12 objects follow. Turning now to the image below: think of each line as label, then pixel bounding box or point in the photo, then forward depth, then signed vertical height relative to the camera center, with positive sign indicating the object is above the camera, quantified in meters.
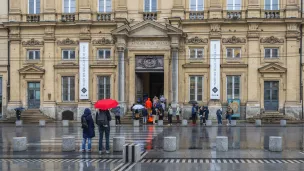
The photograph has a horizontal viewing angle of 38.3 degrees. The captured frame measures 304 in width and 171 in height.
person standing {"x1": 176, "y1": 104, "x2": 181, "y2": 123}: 34.75 -2.13
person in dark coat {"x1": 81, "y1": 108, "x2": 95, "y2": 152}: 17.77 -1.79
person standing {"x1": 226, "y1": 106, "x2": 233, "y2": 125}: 33.84 -2.15
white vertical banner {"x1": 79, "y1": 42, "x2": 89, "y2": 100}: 38.34 +1.33
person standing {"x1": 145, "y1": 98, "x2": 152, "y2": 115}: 35.50 -1.69
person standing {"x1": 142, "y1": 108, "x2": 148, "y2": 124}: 34.59 -2.28
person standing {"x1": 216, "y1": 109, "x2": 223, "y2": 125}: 33.94 -2.38
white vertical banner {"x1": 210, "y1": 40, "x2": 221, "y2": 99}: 37.19 +1.39
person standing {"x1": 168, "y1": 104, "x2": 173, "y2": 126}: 33.62 -2.21
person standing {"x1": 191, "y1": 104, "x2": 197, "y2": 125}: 33.97 -2.16
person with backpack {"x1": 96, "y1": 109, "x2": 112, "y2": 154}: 17.30 -1.50
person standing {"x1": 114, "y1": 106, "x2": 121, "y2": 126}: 34.25 -2.41
